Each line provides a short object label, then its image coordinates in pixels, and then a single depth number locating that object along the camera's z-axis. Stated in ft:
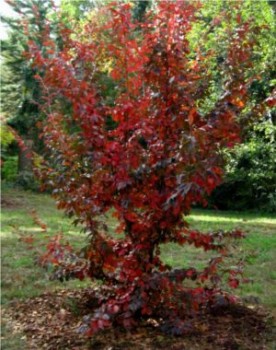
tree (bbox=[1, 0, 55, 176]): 46.60
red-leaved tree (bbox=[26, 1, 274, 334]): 10.98
